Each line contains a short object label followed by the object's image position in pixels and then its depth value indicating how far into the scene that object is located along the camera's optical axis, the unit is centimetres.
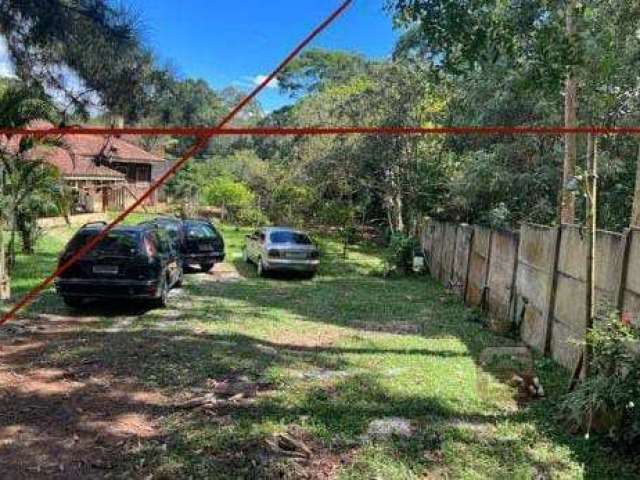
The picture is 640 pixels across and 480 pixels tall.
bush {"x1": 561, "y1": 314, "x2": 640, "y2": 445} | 484
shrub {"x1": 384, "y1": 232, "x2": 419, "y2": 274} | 1922
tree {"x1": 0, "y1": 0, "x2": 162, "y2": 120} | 671
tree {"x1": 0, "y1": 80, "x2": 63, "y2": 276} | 1056
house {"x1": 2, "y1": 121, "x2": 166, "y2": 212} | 3428
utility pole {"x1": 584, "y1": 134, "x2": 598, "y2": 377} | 582
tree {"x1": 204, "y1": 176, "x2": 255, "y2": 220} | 3769
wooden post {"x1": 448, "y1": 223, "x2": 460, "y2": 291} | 1556
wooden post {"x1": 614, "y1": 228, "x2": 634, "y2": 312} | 634
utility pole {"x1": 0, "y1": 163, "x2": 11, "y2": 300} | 1168
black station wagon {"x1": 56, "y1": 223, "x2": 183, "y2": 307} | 1030
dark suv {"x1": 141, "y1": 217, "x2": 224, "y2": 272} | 1767
